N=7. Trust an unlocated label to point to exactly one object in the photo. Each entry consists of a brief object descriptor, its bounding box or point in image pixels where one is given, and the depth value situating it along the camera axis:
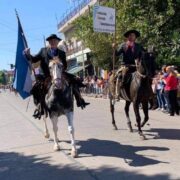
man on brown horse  11.84
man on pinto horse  10.23
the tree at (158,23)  22.91
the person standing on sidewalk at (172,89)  17.66
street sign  16.94
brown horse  11.48
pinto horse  9.44
